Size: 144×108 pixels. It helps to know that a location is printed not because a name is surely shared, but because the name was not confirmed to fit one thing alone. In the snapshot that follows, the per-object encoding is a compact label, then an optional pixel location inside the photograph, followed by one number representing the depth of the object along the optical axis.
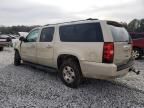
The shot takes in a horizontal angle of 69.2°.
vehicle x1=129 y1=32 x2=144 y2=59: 6.08
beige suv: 2.52
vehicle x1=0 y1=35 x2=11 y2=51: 9.12
